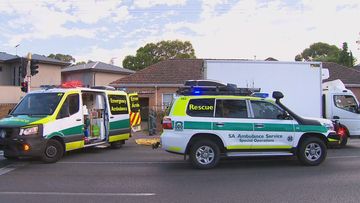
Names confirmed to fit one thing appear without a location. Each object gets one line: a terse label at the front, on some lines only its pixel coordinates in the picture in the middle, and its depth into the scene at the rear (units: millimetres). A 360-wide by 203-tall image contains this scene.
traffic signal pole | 20553
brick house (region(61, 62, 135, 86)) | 41722
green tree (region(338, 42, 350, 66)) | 61244
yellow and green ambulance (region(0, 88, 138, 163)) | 10945
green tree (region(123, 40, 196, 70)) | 61969
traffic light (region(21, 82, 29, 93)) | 20203
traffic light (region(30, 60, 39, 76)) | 20953
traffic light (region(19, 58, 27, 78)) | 20234
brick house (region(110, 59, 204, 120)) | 32625
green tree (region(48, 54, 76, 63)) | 83950
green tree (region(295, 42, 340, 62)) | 80350
